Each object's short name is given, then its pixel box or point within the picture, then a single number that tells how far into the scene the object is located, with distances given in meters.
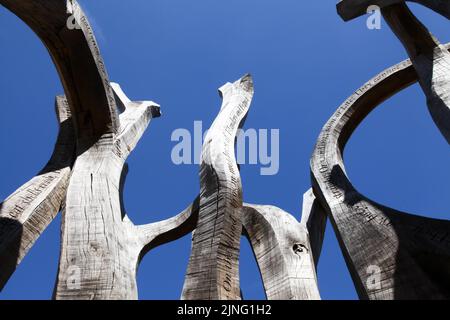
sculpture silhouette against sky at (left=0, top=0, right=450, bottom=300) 3.30
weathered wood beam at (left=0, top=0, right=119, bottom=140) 4.72
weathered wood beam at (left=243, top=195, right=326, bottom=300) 4.79
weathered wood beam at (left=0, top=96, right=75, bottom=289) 4.37
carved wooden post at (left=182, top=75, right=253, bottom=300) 2.98
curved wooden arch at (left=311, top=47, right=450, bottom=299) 4.08
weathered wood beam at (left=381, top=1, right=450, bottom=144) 4.33
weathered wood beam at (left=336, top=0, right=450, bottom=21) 5.38
